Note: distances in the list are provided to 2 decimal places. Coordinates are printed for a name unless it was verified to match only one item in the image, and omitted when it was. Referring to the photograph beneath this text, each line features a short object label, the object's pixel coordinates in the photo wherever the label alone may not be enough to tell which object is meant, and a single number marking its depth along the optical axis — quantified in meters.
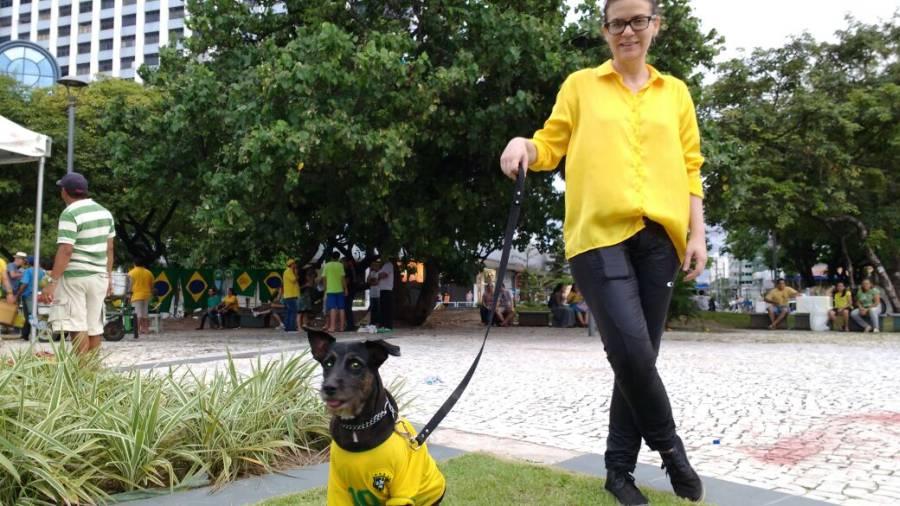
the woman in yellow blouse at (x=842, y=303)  19.77
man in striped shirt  6.06
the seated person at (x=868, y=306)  18.92
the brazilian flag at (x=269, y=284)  22.70
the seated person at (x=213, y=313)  20.47
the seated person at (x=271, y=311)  19.47
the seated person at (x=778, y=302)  21.61
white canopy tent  8.14
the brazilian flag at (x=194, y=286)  23.26
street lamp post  16.05
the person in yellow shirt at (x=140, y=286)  15.77
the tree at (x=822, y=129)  21.64
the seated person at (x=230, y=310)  20.55
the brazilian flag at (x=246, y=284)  22.70
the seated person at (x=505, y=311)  21.36
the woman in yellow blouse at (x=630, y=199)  2.94
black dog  2.53
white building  101.81
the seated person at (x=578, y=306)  20.61
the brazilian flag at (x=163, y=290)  22.75
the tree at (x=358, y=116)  11.95
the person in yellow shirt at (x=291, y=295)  16.62
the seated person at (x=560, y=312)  20.80
